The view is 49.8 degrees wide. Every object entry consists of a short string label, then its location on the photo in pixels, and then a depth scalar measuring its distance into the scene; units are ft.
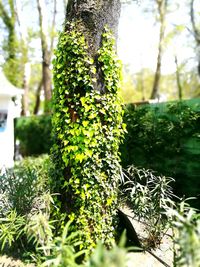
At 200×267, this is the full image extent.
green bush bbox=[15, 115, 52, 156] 31.82
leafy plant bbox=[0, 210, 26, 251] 8.57
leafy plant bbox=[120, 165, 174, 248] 9.94
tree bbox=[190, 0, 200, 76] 42.00
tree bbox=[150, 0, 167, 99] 42.71
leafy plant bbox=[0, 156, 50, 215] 10.16
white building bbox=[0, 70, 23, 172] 25.82
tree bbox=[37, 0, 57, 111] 34.52
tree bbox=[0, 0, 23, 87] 37.96
